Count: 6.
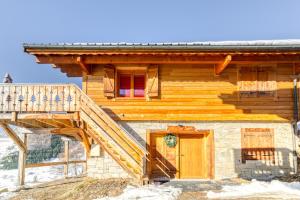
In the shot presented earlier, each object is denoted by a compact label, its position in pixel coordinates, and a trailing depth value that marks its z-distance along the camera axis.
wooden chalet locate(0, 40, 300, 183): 8.25
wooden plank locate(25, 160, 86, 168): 9.34
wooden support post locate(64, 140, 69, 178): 12.24
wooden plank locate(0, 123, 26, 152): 8.78
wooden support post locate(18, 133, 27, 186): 9.02
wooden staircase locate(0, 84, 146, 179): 7.84
